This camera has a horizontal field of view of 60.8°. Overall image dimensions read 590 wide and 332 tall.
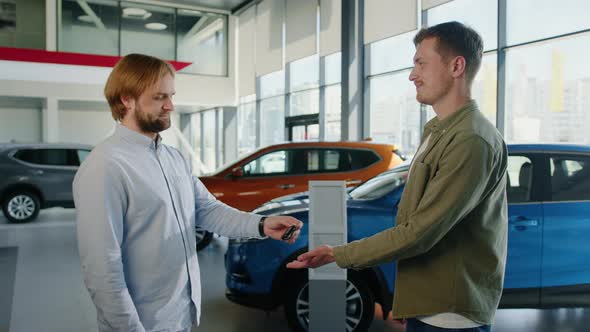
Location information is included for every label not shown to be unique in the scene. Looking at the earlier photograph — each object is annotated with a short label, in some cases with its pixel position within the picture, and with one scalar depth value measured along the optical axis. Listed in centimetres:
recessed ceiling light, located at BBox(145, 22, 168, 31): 1591
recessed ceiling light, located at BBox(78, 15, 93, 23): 1505
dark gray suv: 891
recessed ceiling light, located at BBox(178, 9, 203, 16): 1638
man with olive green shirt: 137
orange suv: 616
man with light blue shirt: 146
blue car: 345
